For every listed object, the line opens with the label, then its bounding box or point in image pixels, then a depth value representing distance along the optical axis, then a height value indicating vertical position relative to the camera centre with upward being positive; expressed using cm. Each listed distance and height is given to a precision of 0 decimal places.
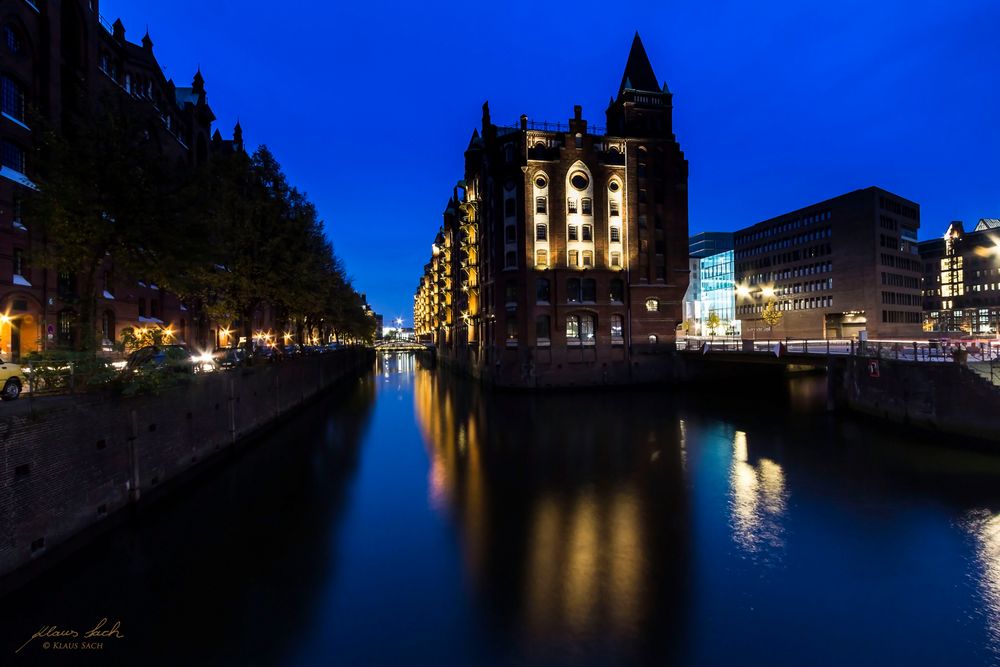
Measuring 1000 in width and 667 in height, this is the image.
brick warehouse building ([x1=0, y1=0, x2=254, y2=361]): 3023 +1636
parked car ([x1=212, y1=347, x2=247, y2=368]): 2760 -117
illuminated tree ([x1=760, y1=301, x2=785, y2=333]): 7606 +226
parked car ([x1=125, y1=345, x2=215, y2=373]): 1665 -72
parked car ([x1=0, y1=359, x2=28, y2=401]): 1487 -107
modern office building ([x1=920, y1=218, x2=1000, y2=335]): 11638 +1167
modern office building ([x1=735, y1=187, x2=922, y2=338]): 8500 +1164
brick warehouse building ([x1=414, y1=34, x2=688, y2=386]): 5209 +992
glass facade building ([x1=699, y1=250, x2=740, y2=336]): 12469 +1096
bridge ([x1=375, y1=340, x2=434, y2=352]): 14558 -301
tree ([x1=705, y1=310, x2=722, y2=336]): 11575 +225
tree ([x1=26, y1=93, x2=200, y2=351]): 1792 +542
